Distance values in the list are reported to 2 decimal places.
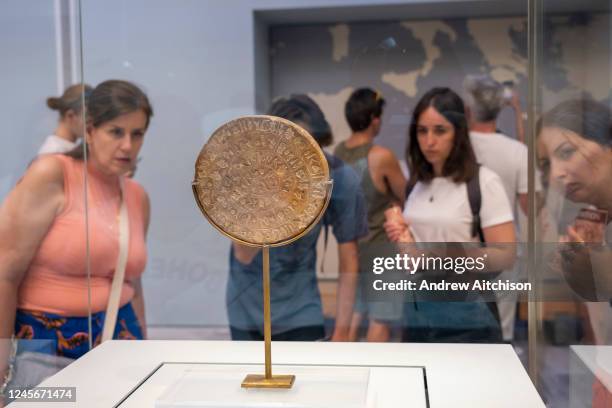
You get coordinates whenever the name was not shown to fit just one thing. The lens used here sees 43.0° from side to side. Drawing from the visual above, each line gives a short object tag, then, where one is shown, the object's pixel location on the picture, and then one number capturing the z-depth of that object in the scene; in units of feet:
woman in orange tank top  9.37
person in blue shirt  9.25
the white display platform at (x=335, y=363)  6.68
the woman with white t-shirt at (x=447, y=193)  9.03
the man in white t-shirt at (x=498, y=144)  8.98
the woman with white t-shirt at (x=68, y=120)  9.62
